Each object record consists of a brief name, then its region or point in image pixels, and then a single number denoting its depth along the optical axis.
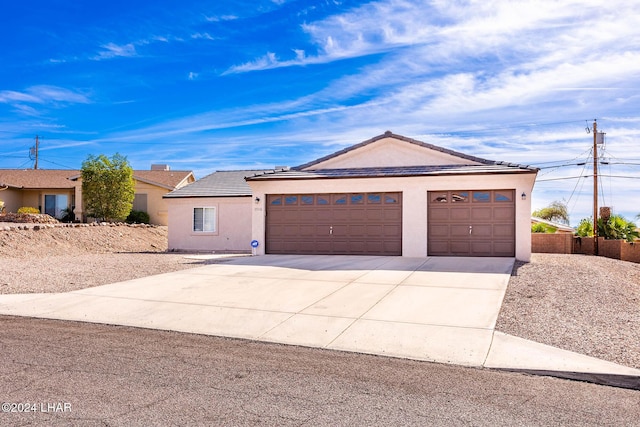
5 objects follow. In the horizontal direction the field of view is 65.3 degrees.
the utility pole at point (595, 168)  30.06
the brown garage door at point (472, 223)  17.31
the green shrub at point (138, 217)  35.25
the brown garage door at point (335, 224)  18.58
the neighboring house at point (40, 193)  38.53
